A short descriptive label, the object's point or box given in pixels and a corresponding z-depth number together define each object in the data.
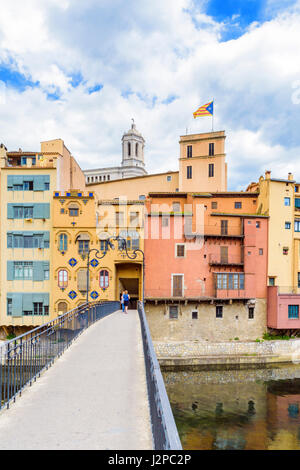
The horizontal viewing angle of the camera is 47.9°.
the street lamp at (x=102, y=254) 32.66
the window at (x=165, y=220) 36.34
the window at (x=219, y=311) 36.31
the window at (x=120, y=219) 35.37
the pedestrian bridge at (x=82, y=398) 5.09
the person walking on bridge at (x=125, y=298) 23.10
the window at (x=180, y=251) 36.25
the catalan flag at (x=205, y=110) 41.72
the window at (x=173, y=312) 35.72
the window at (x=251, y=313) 36.88
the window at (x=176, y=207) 38.71
